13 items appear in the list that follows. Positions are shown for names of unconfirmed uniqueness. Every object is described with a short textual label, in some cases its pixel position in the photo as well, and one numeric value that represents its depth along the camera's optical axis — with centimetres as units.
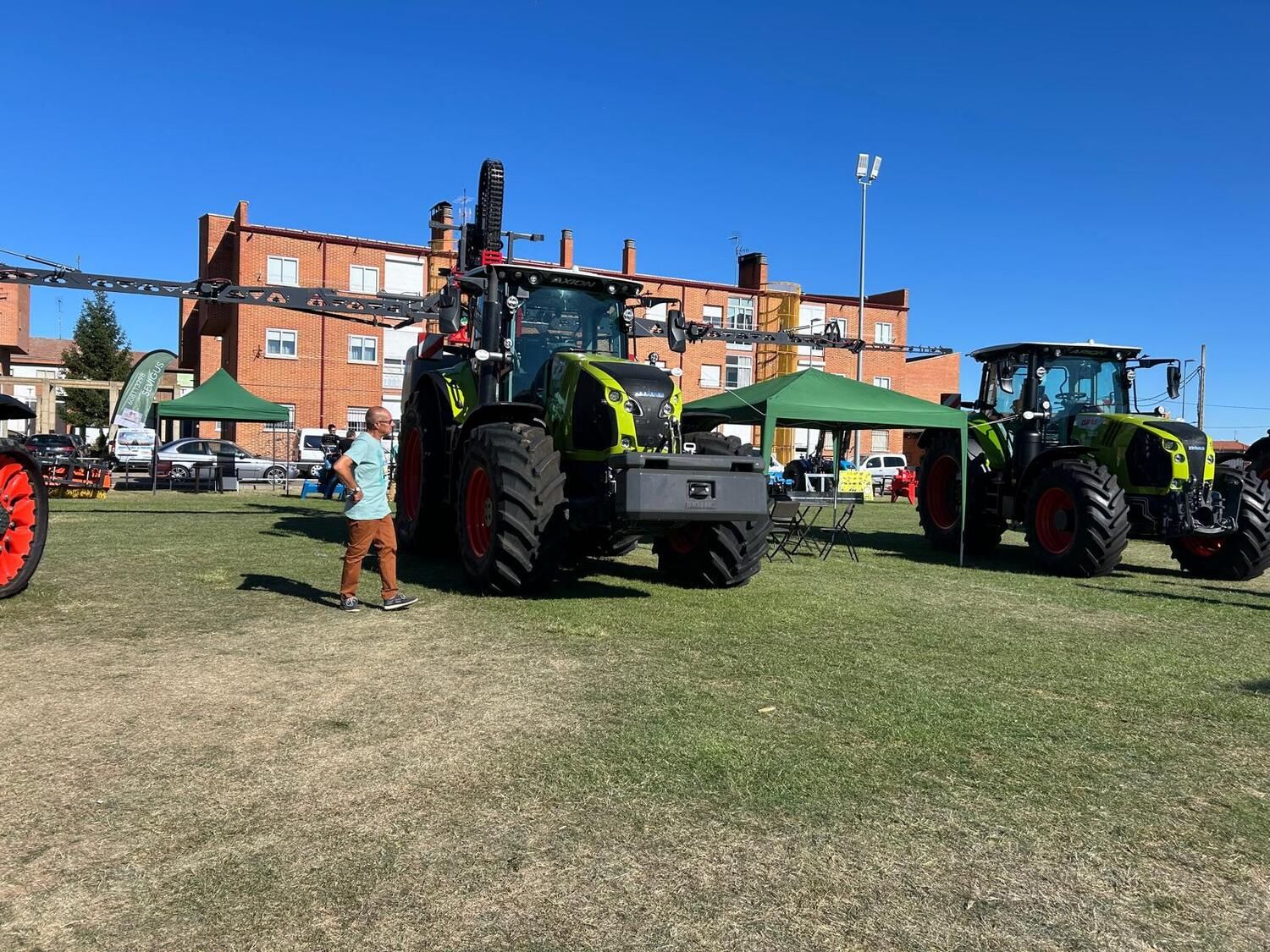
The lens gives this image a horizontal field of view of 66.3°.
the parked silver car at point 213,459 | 2648
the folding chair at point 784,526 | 983
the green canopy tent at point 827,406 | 1065
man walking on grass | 714
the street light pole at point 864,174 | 3041
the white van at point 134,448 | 2655
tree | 4275
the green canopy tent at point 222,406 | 2181
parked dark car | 2720
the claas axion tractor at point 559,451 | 729
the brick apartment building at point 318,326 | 3678
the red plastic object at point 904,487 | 2845
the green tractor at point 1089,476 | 1039
